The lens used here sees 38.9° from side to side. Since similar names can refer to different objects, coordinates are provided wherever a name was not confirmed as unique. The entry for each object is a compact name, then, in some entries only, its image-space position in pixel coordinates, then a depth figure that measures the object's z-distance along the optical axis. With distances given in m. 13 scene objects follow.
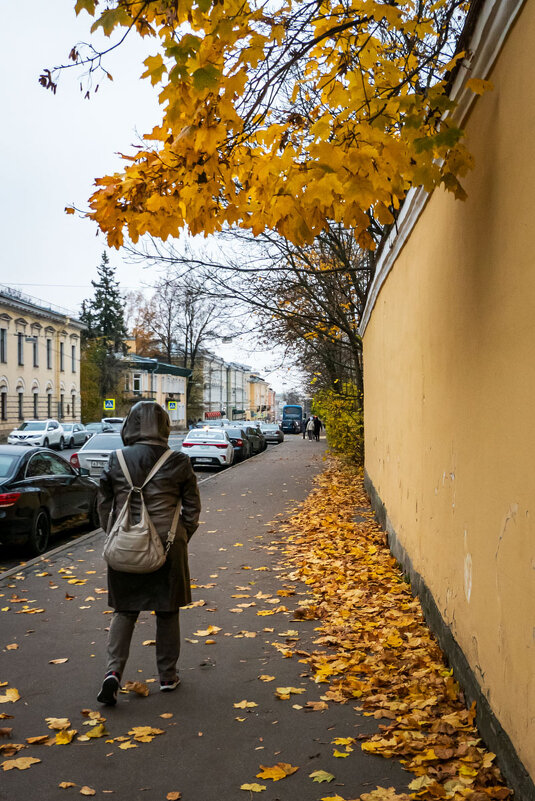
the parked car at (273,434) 56.00
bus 83.06
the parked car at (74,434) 45.19
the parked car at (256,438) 37.26
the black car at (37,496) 9.78
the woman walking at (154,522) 4.85
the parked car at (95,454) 19.94
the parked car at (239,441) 32.45
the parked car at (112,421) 50.81
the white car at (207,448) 26.94
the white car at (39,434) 41.22
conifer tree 79.39
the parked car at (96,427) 46.52
